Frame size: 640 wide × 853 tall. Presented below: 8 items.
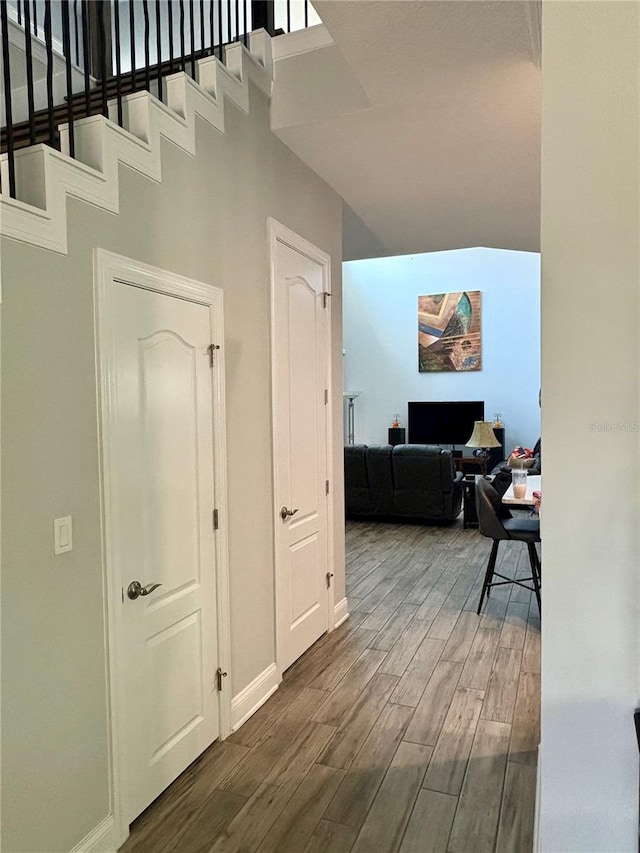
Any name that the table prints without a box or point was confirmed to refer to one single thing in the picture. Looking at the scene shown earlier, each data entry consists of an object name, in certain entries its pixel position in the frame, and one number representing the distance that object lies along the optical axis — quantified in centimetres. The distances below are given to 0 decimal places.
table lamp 708
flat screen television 979
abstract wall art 994
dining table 391
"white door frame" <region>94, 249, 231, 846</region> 189
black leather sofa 657
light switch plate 172
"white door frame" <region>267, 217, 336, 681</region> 303
